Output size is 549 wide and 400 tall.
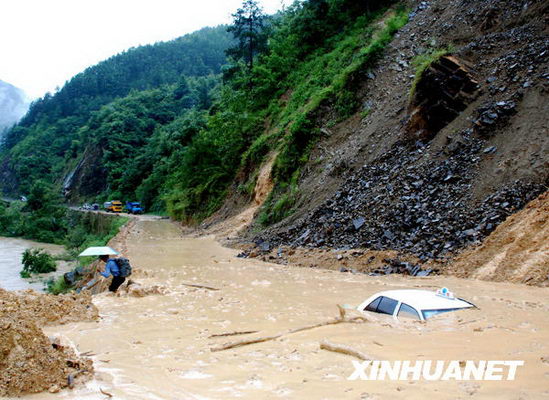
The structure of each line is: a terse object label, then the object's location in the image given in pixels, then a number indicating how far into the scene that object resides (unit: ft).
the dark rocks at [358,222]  47.42
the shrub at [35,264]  92.58
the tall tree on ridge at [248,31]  128.57
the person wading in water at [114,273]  34.09
